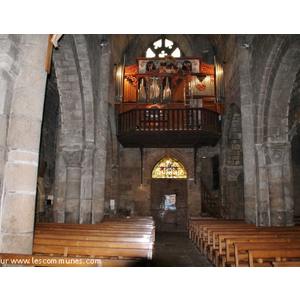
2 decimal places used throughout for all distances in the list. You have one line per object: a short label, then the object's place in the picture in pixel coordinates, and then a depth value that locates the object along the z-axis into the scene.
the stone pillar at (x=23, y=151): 3.64
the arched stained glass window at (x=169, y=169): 15.75
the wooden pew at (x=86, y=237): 4.75
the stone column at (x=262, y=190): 8.73
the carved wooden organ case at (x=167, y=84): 14.16
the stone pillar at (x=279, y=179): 8.67
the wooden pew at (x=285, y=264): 3.51
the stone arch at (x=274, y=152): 8.62
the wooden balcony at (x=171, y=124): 12.40
